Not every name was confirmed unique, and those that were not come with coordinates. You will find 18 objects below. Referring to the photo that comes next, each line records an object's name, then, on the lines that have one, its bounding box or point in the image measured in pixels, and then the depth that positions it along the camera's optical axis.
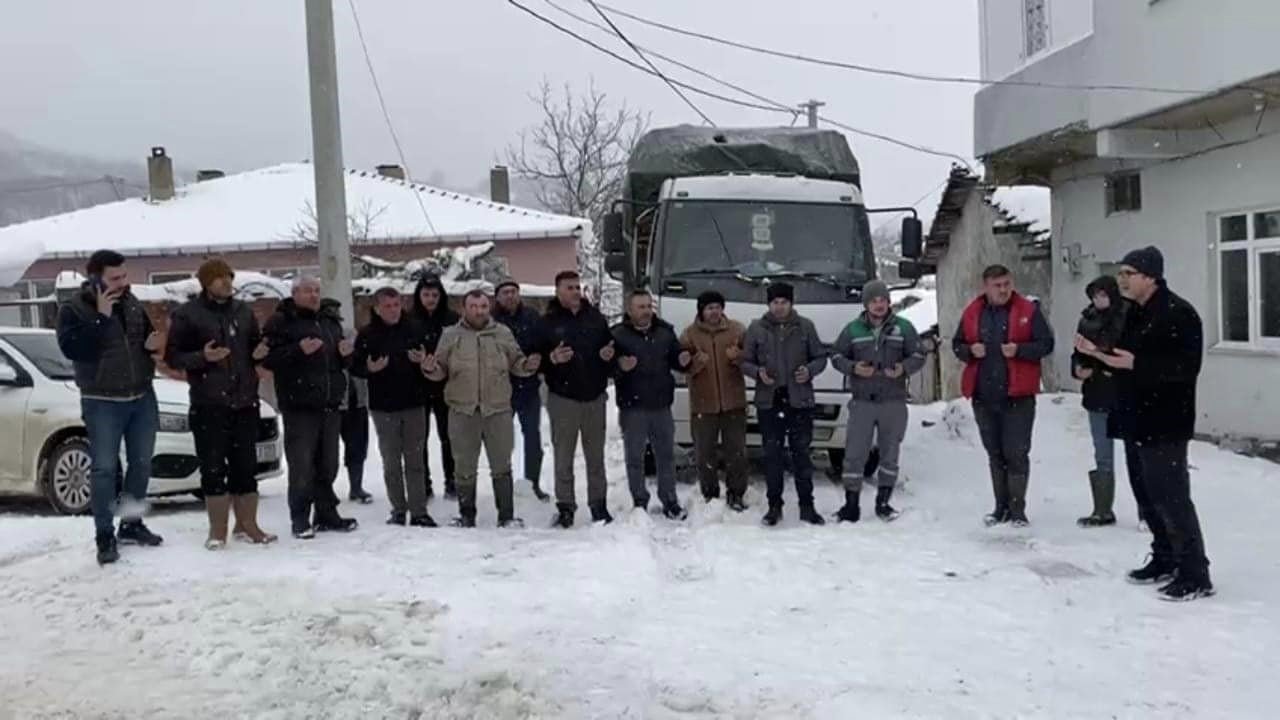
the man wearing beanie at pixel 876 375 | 7.91
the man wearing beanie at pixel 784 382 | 7.95
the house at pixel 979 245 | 17.44
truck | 9.48
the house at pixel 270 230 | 24.80
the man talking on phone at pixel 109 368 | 6.40
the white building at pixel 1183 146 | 10.38
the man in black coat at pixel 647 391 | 8.01
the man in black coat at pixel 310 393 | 7.21
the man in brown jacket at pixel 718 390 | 8.23
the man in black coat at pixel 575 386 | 7.88
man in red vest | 7.53
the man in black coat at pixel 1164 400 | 5.68
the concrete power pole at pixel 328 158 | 9.93
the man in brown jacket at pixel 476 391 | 7.63
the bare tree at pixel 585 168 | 32.41
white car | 8.91
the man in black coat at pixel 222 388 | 6.82
